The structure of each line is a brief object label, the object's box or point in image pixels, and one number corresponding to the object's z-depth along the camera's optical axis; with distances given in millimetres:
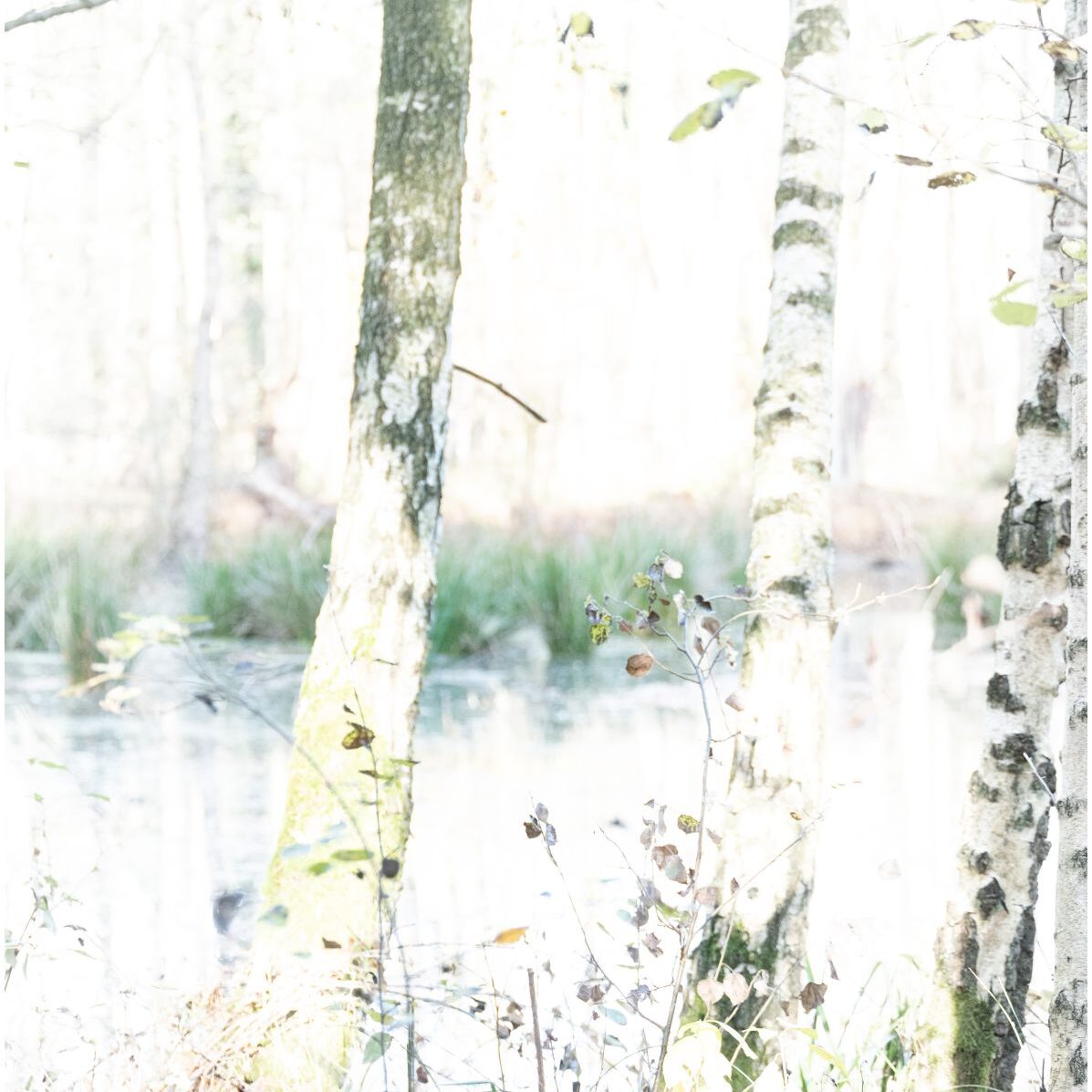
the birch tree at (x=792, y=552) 8409
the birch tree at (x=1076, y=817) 7452
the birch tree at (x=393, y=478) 8676
